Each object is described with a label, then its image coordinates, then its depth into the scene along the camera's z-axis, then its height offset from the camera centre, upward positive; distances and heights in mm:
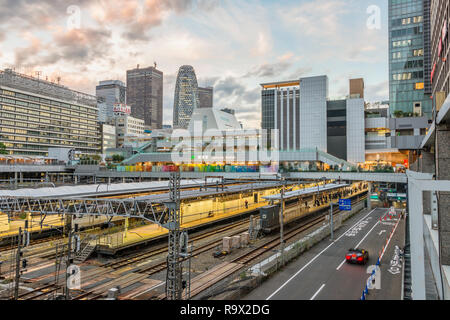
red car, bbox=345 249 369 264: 24031 -6650
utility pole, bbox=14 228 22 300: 15841 -5217
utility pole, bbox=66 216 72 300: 16672 -5122
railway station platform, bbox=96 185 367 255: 26609 -6037
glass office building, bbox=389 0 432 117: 95938 +35383
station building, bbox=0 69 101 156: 127312 +23553
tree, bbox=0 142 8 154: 108706 +7227
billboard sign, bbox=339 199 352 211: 34281 -3778
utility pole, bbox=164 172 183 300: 15188 -4277
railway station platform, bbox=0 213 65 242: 30359 -5626
